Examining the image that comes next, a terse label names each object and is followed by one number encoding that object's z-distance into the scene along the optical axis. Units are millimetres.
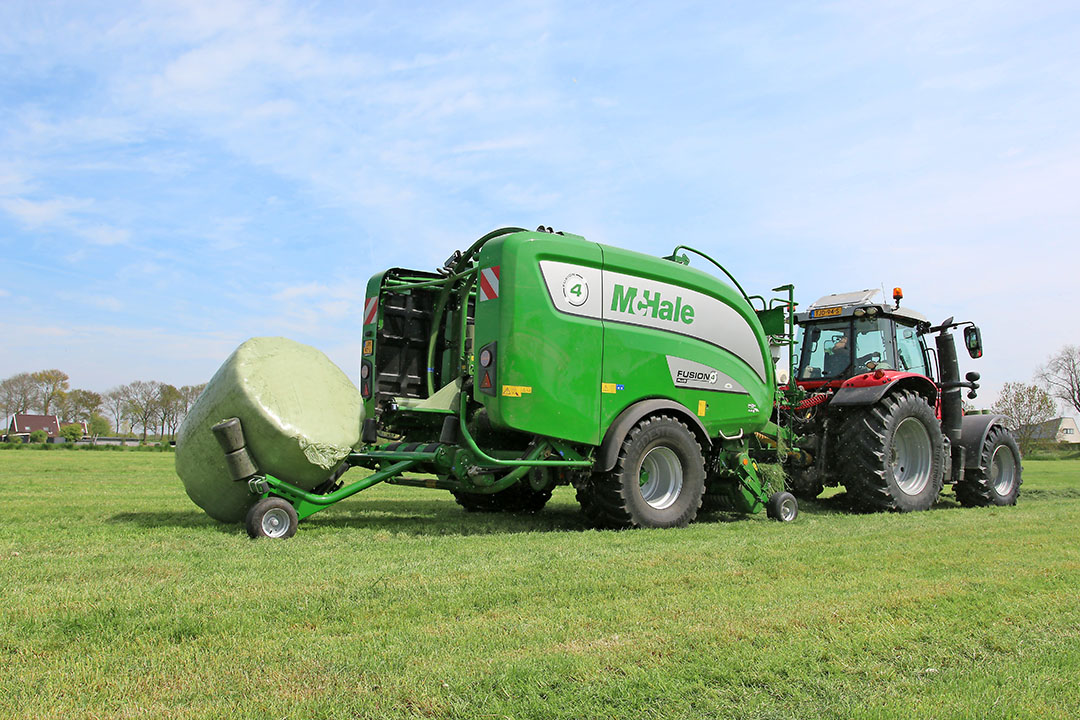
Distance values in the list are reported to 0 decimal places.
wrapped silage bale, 6480
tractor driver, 10148
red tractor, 9141
